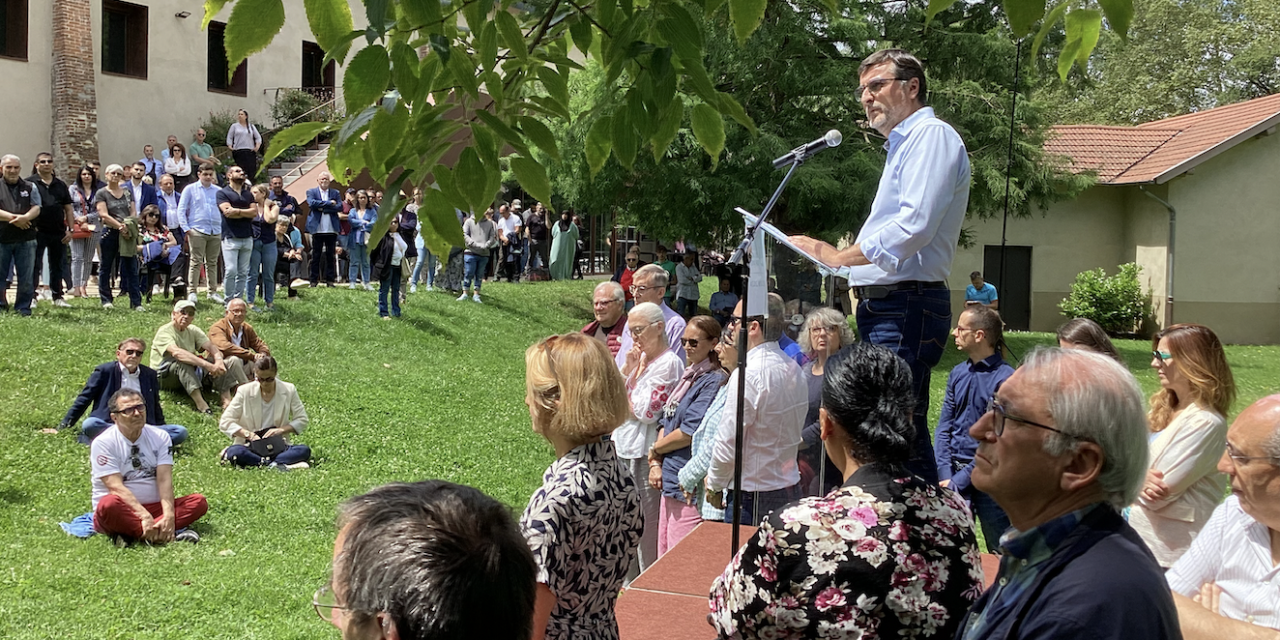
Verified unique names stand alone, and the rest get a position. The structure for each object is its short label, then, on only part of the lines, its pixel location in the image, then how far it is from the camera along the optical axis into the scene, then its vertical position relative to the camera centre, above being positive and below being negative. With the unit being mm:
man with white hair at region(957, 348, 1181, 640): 1939 -428
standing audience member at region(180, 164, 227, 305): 15555 +686
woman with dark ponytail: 2602 -685
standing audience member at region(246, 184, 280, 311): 15891 +408
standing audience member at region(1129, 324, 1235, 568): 4293 -644
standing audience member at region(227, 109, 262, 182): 22234 +2495
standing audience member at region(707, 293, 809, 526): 5344 -723
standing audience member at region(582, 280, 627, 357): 7734 -293
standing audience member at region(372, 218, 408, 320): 17516 +31
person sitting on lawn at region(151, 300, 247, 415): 12289 -1074
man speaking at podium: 3578 +158
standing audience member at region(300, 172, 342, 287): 19125 +728
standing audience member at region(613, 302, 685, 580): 6488 -734
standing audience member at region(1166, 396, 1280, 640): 2773 -717
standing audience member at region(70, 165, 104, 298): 16078 +480
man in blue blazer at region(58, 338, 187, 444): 10430 -1131
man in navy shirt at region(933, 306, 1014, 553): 5559 -627
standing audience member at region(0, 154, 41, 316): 13734 +495
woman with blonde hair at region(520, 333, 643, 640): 3008 -627
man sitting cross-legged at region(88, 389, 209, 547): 8344 -1695
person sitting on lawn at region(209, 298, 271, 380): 12773 -848
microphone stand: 4090 -178
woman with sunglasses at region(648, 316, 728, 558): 6145 -830
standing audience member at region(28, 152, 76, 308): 14328 +608
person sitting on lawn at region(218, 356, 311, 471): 10828 -1514
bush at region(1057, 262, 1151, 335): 28844 -482
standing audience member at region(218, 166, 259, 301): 15172 +568
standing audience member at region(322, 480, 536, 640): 1683 -467
